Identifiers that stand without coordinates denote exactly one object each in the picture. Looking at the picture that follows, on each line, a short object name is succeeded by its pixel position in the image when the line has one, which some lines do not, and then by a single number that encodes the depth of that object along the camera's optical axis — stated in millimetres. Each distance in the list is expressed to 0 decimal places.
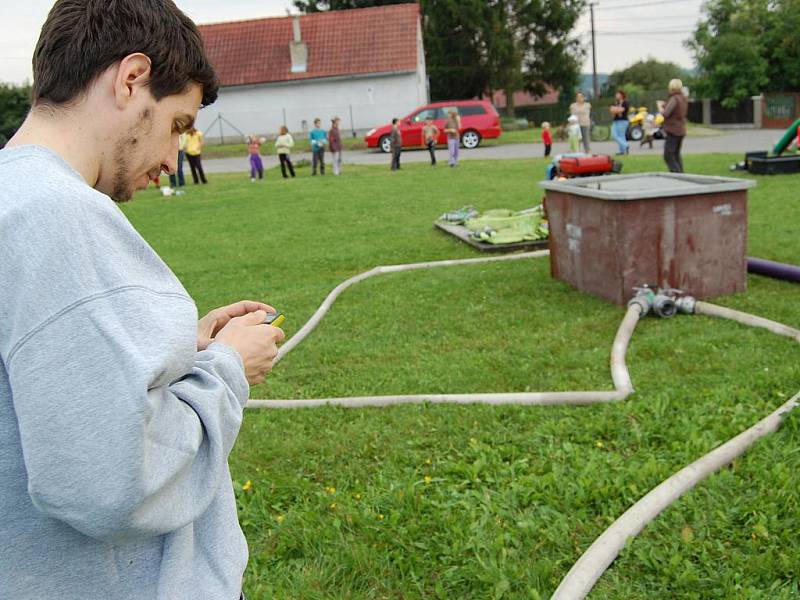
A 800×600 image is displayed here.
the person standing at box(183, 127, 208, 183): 20812
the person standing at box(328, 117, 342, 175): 23016
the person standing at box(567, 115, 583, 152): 21942
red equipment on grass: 10414
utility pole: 54312
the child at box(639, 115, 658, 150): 24688
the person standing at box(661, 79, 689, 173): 14547
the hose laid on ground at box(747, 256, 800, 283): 6688
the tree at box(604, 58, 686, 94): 68438
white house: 41000
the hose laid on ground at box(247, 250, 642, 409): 4395
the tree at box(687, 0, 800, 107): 40250
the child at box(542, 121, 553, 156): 24298
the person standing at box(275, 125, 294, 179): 22672
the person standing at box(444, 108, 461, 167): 22641
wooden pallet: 9305
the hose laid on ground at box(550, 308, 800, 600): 2758
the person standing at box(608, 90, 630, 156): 21875
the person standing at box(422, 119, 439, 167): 23594
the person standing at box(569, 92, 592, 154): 23031
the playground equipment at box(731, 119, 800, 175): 14422
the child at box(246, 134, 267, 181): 22203
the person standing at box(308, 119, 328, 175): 23172
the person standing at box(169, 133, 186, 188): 21062
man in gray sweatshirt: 1062
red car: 29750
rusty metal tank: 6191
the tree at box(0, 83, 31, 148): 36062
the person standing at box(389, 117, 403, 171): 22484
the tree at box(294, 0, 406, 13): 53128
